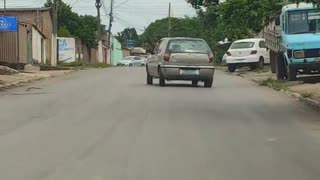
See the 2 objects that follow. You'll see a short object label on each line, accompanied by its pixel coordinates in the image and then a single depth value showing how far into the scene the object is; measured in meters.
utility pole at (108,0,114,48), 80.94
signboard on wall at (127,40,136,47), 141.10
